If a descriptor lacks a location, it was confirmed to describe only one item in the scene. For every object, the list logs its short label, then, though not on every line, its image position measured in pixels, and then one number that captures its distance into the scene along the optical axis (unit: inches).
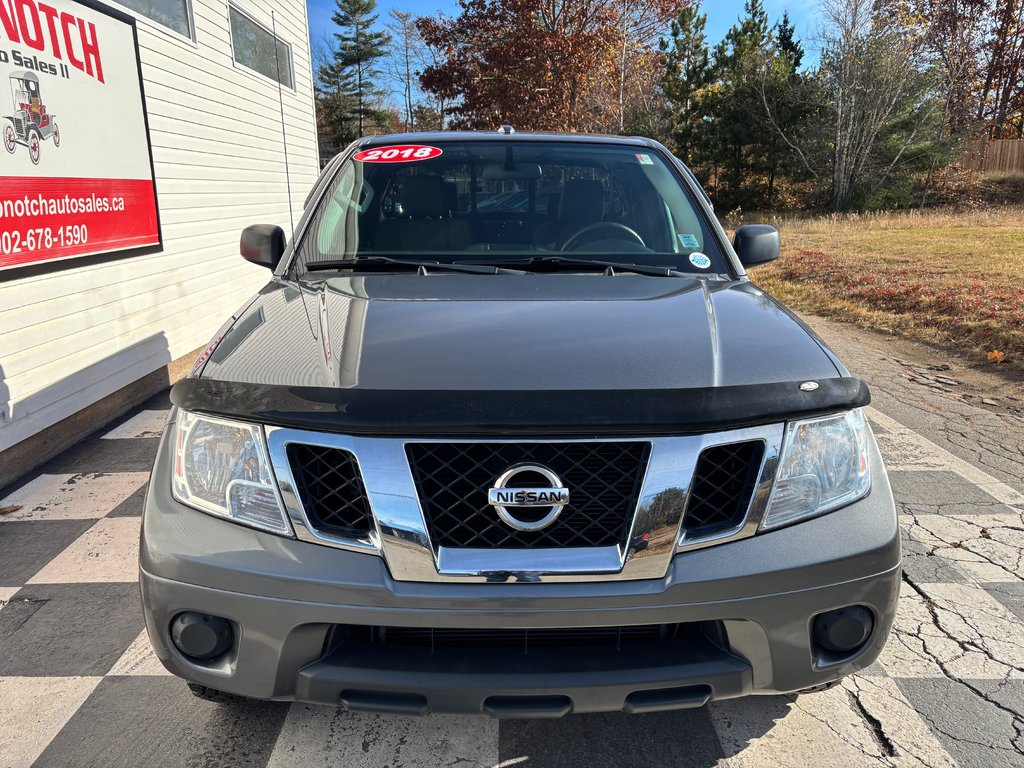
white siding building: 177.5
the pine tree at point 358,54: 2174.0
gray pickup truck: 64.6
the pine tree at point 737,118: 1207.6
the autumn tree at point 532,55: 782.5
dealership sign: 169.8
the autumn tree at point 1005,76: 1421.0
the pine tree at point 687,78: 1285.7
